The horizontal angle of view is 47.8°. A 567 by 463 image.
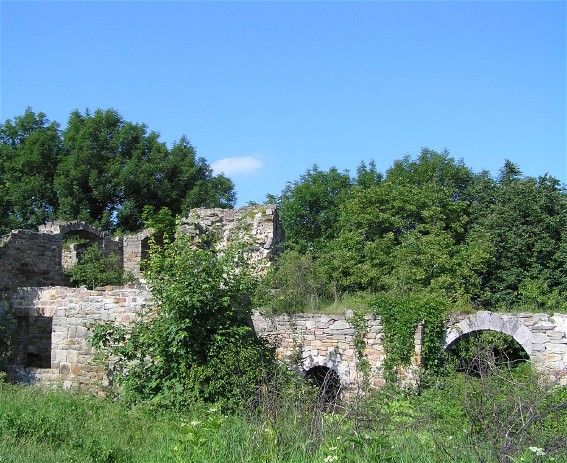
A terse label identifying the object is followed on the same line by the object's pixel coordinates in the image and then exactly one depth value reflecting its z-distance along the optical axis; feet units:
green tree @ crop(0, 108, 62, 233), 88.28
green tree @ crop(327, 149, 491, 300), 60.59
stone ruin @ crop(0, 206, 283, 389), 38.63
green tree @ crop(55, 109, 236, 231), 89.66
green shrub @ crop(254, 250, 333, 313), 42.27
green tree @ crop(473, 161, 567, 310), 62.80
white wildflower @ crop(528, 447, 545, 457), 15.98
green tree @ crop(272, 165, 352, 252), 91.66
